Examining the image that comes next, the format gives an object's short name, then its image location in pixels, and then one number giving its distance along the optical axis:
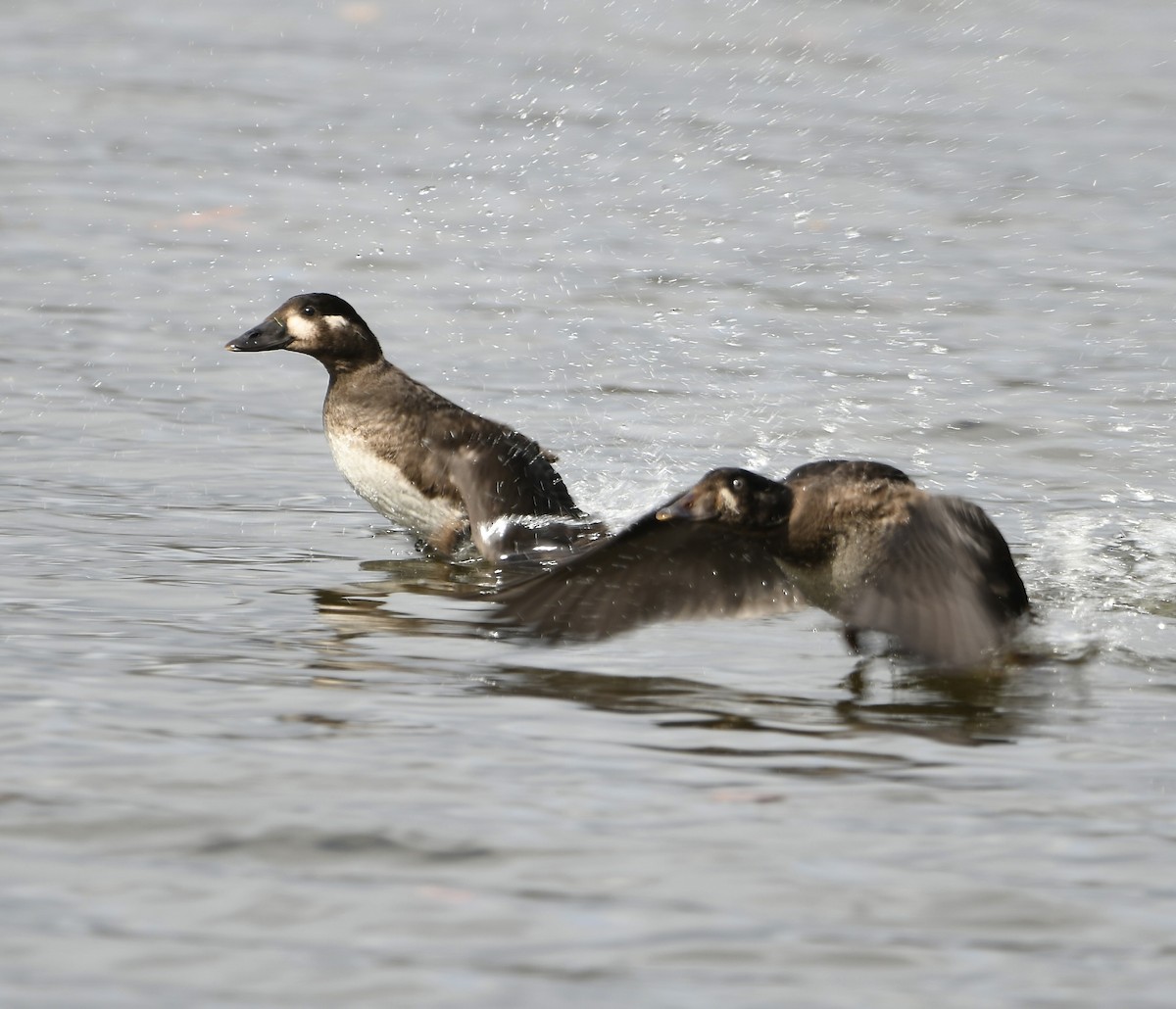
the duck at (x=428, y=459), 15.06
